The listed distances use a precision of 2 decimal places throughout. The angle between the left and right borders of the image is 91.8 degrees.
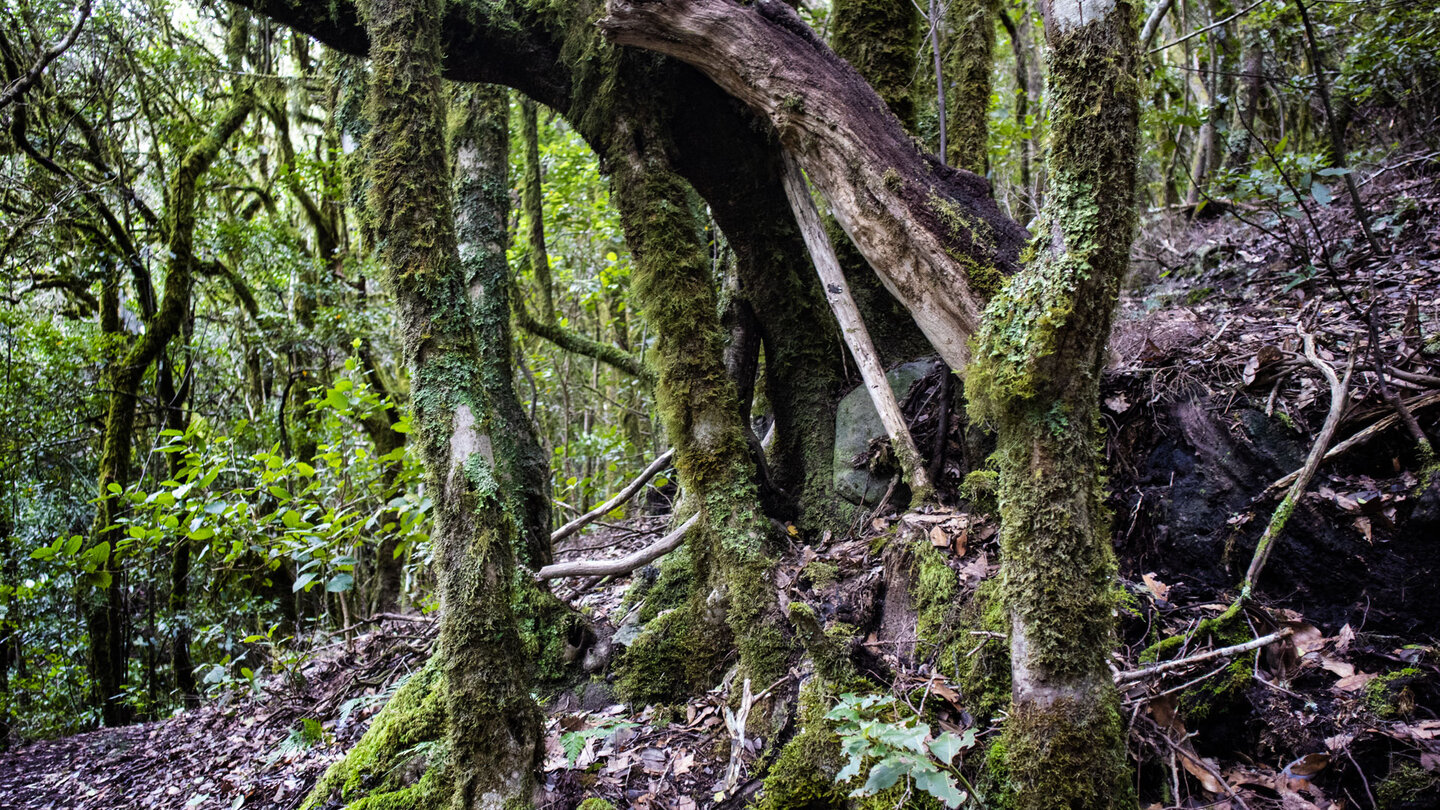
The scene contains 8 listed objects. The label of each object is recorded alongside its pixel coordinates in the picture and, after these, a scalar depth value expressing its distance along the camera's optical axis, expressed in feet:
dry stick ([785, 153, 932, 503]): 12.26
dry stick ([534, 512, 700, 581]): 13.37
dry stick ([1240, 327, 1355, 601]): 9.41
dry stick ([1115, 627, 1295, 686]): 8.29
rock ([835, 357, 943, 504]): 13.78
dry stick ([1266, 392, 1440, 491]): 9.61
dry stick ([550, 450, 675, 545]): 18.66
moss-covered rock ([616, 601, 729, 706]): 12.14
